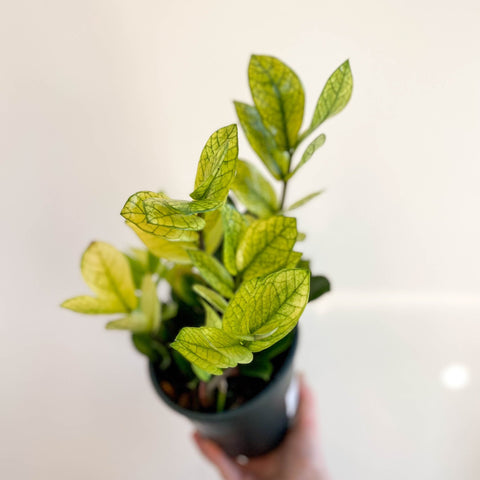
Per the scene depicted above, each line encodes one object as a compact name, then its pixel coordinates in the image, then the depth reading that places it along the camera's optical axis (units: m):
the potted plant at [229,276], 0.33
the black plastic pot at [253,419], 0.55
